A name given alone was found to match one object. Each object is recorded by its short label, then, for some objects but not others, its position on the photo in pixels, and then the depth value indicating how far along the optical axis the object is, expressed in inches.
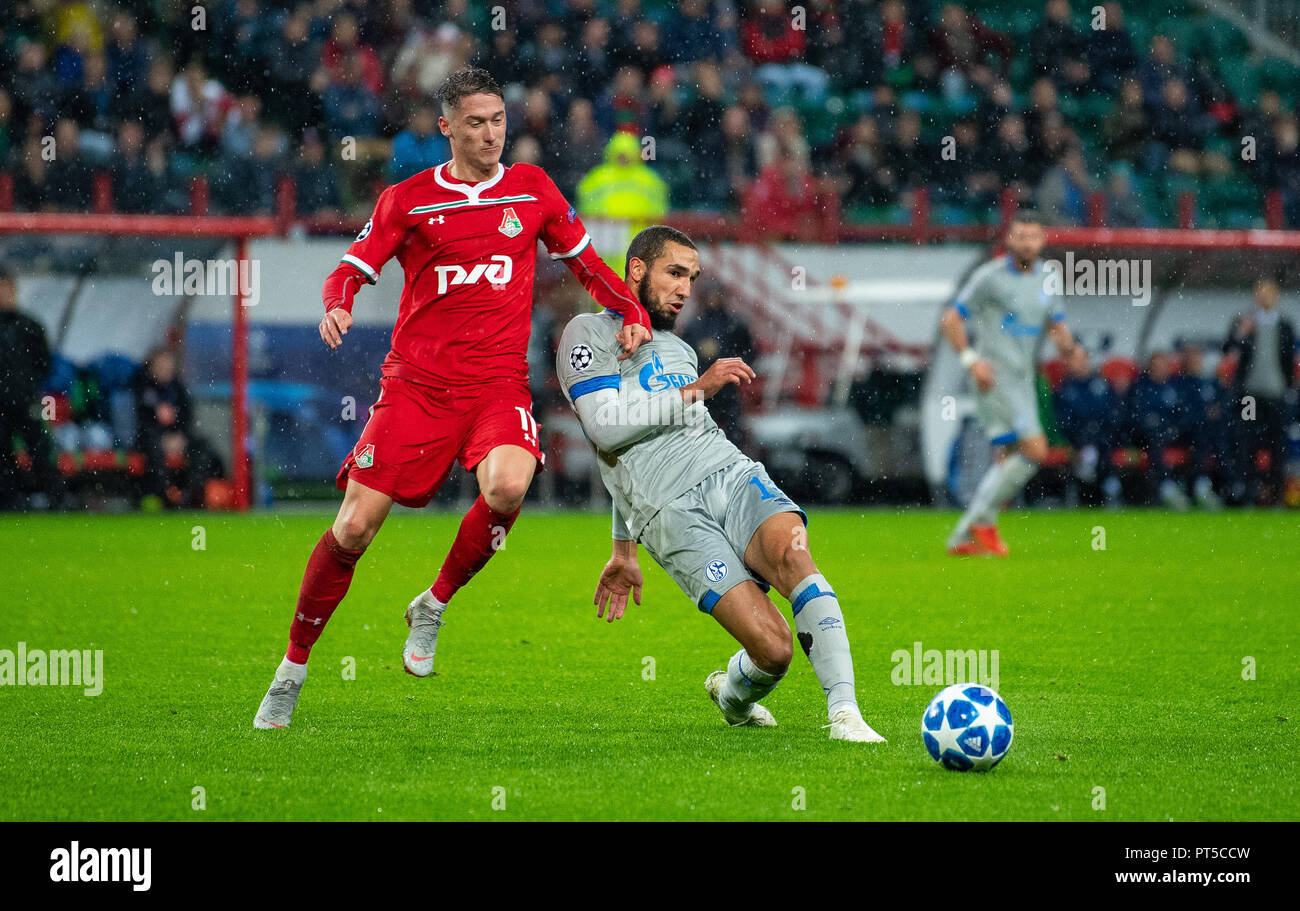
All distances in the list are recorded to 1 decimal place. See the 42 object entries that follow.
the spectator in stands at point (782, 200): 629.9
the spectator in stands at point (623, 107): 650.2
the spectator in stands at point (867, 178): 663.8
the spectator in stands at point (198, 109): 629.9
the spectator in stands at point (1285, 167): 685.9
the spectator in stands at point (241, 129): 619.5
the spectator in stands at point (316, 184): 608.1
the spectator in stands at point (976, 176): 671.8
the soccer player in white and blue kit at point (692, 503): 194.2
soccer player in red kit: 216.4
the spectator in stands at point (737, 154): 652.7
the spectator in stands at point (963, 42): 752.3
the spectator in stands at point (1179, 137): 722.8
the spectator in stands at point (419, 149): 593.9
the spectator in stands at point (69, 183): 592.1
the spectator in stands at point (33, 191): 592.1
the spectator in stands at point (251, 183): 605.3
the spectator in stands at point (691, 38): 700.7
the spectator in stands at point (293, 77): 660.7
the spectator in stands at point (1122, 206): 647.1
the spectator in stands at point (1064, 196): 648.4
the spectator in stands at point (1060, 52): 755.4
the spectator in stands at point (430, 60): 649.6
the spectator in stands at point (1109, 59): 755.4
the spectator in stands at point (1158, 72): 743.1
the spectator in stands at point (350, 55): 668.1
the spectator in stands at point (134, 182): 595.8
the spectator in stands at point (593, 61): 687.7
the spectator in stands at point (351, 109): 645.9
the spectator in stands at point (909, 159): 675.4
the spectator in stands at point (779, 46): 733.9
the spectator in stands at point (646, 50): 698.8
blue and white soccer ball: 174.4
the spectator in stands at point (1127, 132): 728.3
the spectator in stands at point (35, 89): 621.6
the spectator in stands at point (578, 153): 617.3
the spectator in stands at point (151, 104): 633.6
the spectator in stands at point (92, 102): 624.7
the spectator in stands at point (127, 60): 641.6
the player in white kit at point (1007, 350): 432.5
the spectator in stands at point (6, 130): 609.0
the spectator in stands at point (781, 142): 642.8
